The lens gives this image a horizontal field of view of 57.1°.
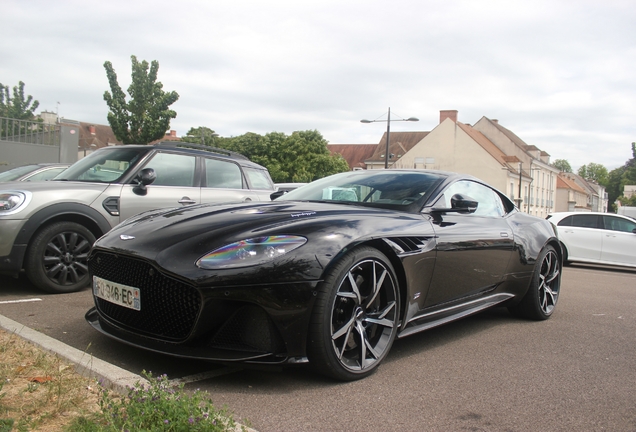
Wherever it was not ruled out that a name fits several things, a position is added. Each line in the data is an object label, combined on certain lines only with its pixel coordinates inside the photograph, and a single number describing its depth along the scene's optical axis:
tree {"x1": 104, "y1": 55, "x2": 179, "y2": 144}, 38.47
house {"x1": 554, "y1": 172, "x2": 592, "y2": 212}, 97.00
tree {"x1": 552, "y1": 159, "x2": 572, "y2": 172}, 150.99
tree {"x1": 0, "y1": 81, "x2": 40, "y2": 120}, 52.44
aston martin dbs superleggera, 3.03
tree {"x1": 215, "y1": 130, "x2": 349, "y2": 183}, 61.22
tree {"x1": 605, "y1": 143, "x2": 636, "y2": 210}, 126.94
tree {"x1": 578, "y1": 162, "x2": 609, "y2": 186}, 158.45
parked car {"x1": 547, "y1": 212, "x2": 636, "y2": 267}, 13.78
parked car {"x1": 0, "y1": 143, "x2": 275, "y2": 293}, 5.42
